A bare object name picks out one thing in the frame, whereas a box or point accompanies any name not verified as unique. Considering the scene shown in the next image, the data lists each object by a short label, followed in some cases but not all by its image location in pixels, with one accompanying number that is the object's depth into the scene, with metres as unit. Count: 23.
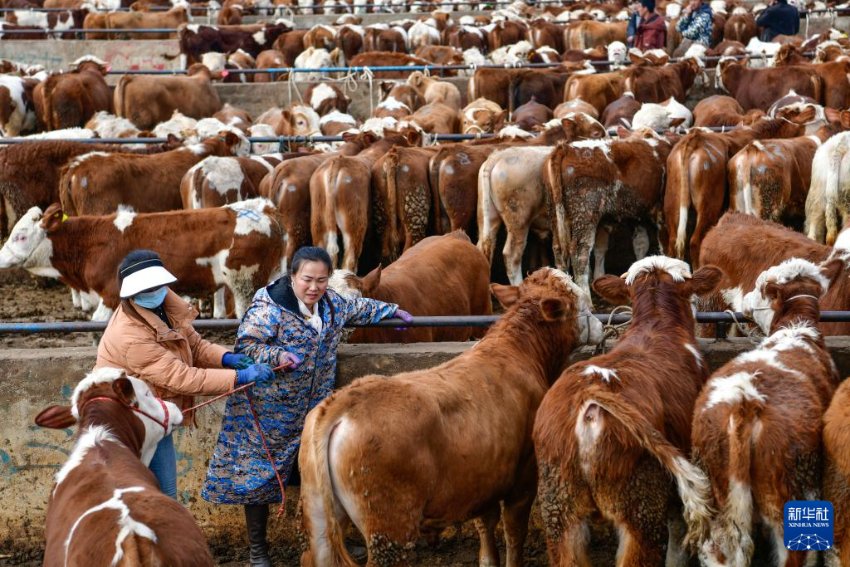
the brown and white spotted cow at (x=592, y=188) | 11.03
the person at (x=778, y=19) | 24.98
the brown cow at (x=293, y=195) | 11.39
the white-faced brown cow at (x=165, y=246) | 8.95
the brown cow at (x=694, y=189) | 10.91
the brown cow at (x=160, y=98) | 19.22
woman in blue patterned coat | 5.68
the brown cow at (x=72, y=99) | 19.11
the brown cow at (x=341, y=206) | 11.05
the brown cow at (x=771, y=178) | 10.84
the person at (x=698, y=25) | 23.12
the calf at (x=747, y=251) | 7.68
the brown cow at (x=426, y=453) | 4.86
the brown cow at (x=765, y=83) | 17.84
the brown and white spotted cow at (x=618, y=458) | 4.80
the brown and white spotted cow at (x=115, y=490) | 4.20
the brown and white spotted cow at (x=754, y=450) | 4.78
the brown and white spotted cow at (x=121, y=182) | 11.67
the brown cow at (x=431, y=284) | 7.39
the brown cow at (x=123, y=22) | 29.39
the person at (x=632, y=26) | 23.70
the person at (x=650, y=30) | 23.09
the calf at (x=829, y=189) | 10.41
